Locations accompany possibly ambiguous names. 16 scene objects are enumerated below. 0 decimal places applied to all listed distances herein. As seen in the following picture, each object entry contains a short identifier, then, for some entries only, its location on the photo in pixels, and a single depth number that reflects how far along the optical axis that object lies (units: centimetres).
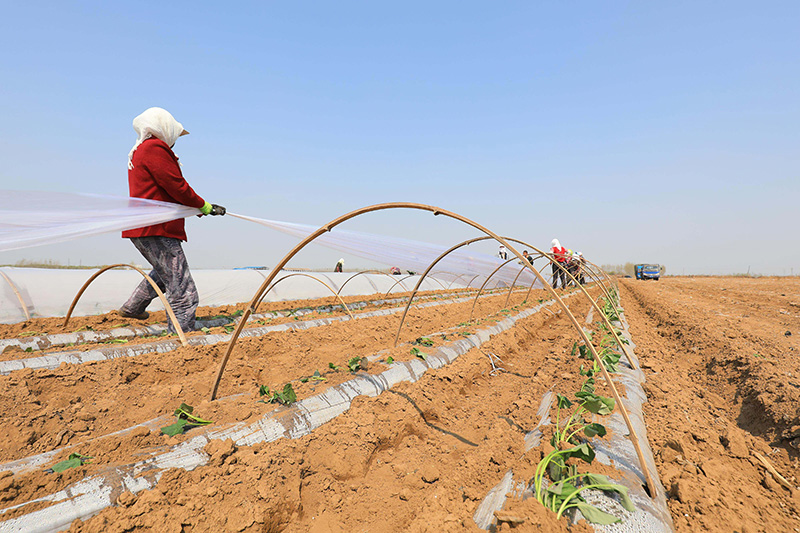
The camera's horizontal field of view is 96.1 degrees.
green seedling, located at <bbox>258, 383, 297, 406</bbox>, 249
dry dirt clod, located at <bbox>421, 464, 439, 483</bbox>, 226
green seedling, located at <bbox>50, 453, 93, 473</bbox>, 167
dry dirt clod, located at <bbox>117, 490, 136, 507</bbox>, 158
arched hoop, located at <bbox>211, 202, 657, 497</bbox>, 248
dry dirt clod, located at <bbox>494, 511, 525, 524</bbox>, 141
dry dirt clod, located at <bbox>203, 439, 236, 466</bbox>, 192
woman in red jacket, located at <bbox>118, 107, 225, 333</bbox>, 408
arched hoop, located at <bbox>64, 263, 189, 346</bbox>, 376
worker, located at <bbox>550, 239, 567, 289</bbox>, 1571
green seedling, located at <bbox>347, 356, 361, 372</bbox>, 321
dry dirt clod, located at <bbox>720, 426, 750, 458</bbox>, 237
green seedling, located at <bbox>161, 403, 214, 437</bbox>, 208
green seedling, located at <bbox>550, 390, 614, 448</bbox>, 186
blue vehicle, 3572
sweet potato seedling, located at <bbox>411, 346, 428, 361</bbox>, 377
